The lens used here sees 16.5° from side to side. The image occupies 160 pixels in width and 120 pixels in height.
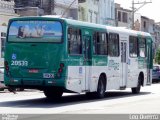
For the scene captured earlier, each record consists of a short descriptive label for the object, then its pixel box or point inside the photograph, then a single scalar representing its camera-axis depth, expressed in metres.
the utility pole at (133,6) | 67.46
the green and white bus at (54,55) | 20.78
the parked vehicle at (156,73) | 46.34
